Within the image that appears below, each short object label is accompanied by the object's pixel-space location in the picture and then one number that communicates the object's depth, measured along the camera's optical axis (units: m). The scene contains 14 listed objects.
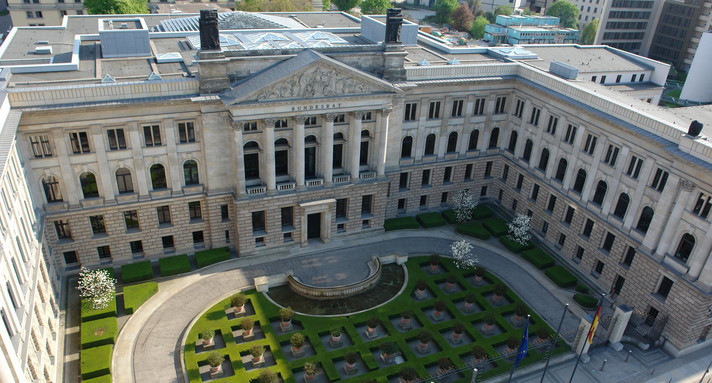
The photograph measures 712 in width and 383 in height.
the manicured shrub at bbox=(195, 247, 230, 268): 64.12
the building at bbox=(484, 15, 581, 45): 187.12
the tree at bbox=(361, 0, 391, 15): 184.88
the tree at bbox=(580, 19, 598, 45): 183.25
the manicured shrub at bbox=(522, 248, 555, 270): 67.75
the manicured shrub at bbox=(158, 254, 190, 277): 62.03
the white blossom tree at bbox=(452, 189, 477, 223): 75.81
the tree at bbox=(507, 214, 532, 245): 70.00
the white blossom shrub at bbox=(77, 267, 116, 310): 54.28
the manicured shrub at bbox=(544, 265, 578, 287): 64.75
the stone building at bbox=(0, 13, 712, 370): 54.69
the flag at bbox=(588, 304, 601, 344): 47.88
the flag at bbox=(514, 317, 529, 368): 44.31
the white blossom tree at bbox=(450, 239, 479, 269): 65.06
